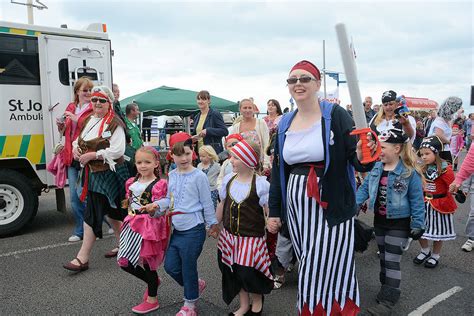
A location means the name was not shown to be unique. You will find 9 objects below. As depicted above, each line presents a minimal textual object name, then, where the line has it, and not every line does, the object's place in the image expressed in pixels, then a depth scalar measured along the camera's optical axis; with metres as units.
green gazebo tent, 14.00
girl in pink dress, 3.24
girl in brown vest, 3.09
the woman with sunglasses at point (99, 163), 4.16
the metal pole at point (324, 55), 21.48
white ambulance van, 5.52
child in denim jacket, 3.38
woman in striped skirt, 2.44
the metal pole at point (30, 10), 9.52
